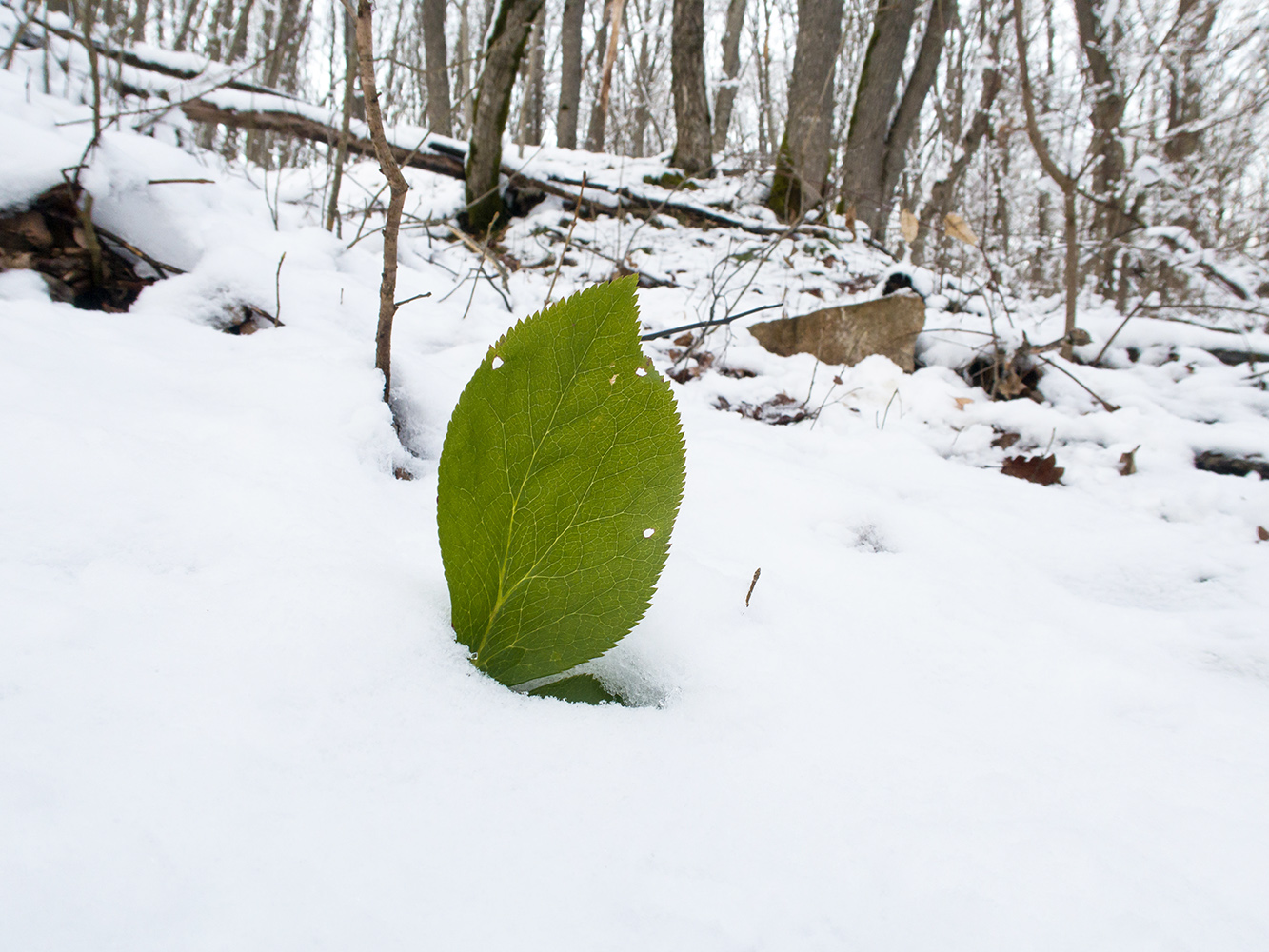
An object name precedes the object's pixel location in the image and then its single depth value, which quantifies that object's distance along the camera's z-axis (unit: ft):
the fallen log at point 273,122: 13.20
